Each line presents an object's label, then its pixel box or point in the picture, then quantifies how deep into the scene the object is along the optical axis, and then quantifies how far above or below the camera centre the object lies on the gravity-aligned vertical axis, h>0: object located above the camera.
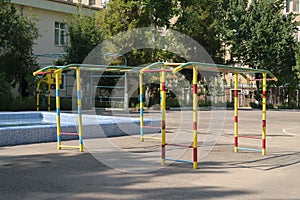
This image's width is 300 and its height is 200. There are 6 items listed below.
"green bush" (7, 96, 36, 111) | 28.08 -0.36
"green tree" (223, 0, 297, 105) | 40.47 +5.65
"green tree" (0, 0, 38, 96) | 29.17 +3.50
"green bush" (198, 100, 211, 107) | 41.17 -0.45
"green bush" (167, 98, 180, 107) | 38.70 -0.38
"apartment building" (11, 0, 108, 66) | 34.50 +6.32
